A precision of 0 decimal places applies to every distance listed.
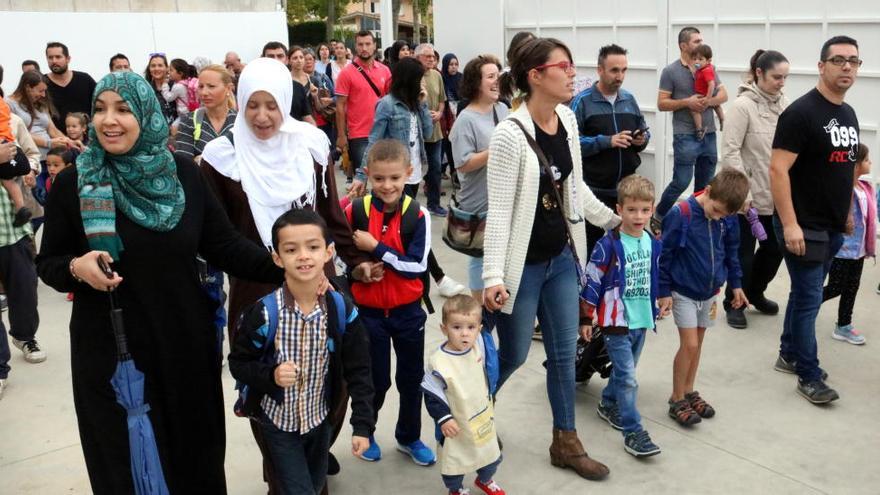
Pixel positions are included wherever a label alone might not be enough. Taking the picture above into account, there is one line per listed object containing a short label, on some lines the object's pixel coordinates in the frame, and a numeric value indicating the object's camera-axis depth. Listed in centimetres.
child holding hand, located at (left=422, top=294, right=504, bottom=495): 343
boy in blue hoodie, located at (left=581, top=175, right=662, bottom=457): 405
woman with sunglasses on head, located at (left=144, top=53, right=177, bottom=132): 984
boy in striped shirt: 276
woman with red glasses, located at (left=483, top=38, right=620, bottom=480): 354
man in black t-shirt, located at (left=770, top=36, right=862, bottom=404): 443
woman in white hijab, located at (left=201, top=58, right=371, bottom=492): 333
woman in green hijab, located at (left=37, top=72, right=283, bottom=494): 260
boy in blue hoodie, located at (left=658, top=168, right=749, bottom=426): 431
